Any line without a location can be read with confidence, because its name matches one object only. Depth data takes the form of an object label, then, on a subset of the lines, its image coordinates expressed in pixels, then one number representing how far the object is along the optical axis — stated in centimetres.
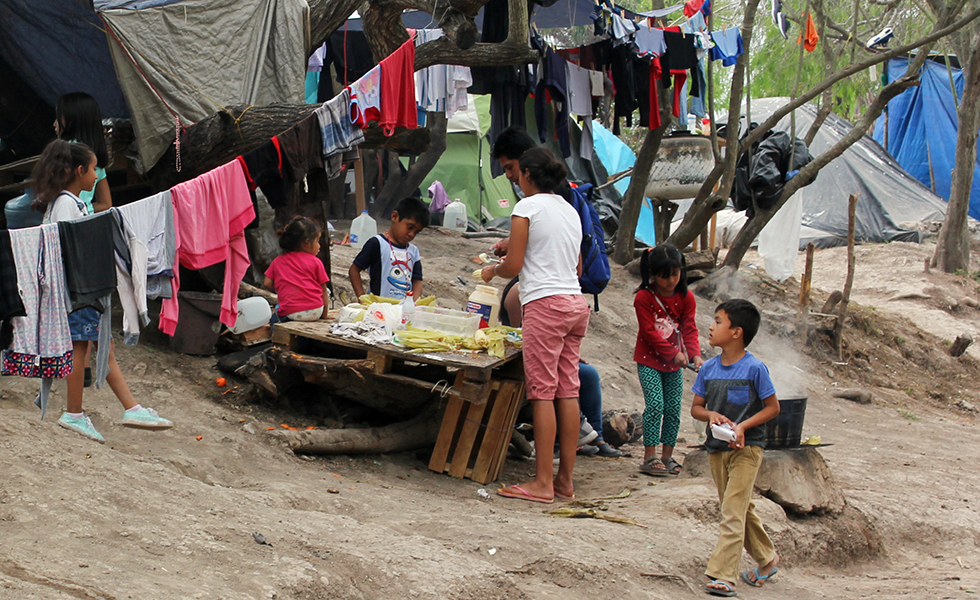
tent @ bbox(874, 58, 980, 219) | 2105
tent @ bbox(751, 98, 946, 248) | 1891
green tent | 1677
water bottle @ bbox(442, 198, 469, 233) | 1541
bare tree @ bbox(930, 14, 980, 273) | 1518
